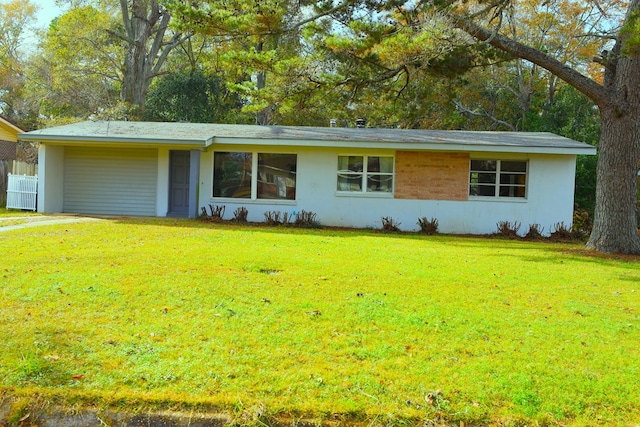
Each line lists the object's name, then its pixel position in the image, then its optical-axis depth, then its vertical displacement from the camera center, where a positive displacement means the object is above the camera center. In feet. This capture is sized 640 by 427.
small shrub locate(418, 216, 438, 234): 52.39 -2.22
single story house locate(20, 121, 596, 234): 53.11 +2.53
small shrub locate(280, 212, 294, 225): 53.11 -2.02
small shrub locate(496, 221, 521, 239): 52.42 -2.21
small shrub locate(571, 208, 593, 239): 55.83 -1.38
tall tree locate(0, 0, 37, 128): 131.03 +32.72
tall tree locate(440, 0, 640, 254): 41.22 +6.38
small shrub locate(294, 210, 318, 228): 52.85 -2.06
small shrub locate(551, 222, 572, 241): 52.31 -2.34
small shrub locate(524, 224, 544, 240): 52.25 -2.59
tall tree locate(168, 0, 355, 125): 43.04 +14.20
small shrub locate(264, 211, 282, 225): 53.01 -2.06
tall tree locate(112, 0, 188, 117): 95.25 +27.31
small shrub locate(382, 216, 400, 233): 52.85 -2.31
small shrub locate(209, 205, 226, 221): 52.90 -1.62
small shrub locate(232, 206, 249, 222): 53.31 -1.85
